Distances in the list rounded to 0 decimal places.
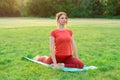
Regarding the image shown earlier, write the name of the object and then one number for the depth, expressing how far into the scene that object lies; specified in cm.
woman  643
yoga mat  608
